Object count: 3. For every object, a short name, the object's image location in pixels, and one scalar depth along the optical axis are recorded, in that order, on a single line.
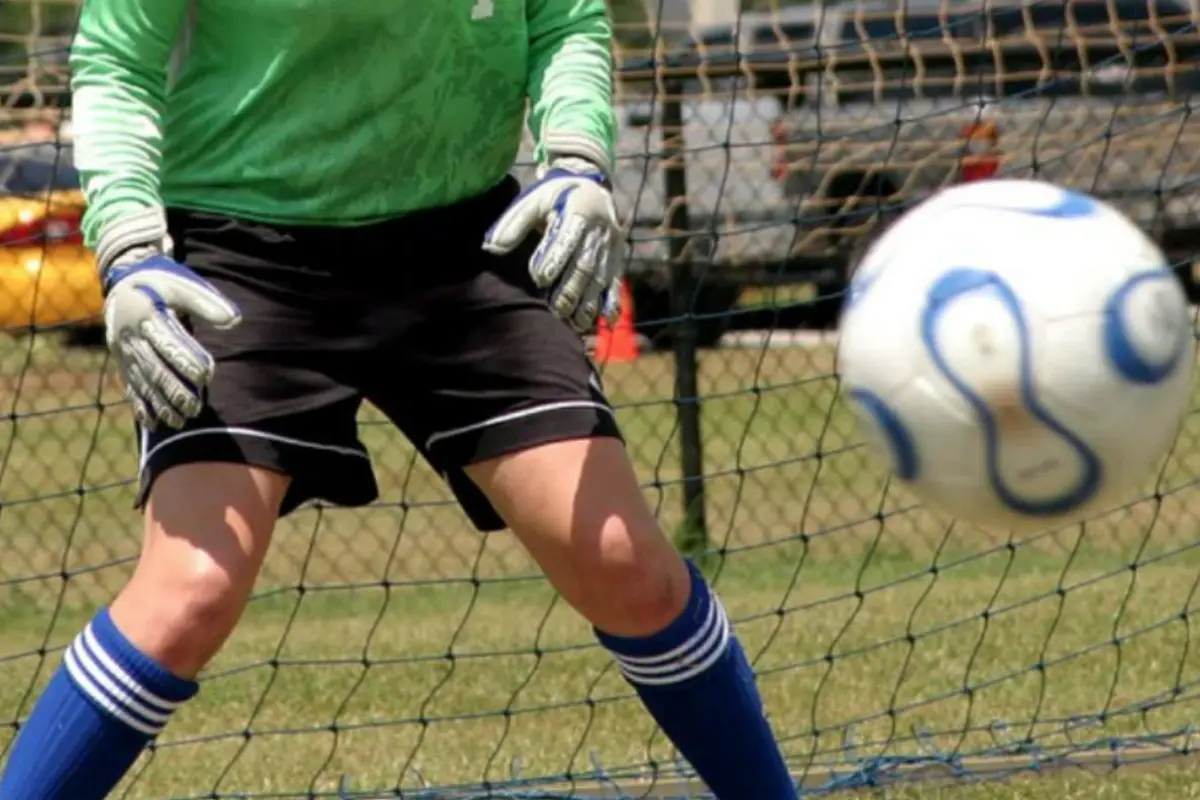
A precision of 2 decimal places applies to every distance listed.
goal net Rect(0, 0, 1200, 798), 9.68
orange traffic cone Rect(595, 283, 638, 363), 17.67
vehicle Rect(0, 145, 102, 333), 16.28
